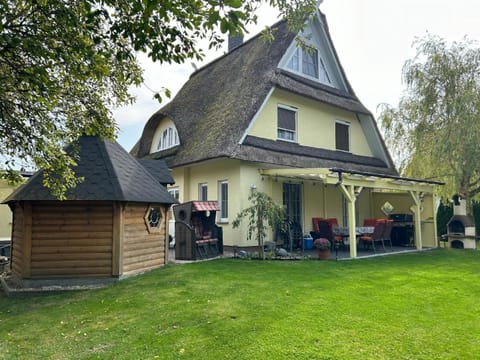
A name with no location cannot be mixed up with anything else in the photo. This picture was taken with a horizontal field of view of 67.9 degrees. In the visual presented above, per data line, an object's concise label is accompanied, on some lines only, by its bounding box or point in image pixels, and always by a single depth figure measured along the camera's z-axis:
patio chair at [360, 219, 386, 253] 11.34
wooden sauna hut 7.30
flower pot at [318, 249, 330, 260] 9.86
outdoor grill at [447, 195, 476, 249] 13.19
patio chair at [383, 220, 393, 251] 11.61
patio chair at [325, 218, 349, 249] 11.59
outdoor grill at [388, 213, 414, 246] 13.90
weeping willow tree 13.21
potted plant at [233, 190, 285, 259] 10.00
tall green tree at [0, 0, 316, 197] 3.87
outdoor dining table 11.12
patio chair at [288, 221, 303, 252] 12.01
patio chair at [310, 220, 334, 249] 11.66
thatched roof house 11.46
